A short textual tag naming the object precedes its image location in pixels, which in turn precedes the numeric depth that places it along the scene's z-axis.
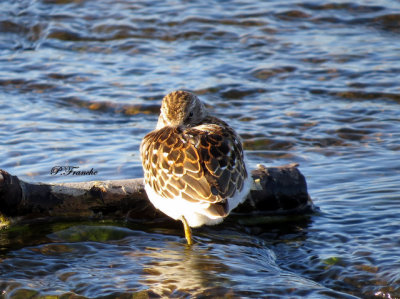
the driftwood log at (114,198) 10.86
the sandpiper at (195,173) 10.16
